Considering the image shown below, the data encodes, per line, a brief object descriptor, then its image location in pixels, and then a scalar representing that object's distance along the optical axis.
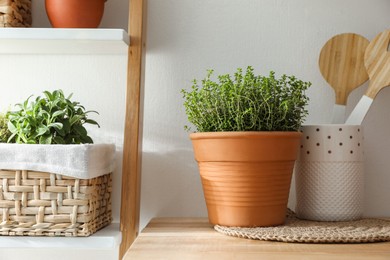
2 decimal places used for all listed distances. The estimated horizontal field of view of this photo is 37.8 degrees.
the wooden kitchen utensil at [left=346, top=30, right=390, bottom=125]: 1.11
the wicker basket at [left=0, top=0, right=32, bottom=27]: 1.09
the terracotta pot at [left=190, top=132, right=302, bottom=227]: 0.95
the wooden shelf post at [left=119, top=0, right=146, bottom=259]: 1.11
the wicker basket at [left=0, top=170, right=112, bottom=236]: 0.99
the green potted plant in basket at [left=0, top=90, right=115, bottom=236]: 0.98
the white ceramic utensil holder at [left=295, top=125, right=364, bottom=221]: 1.05
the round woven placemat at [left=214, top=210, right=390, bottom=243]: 0.87
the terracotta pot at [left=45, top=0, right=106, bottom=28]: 1.11
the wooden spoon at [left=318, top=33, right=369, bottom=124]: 1.16
